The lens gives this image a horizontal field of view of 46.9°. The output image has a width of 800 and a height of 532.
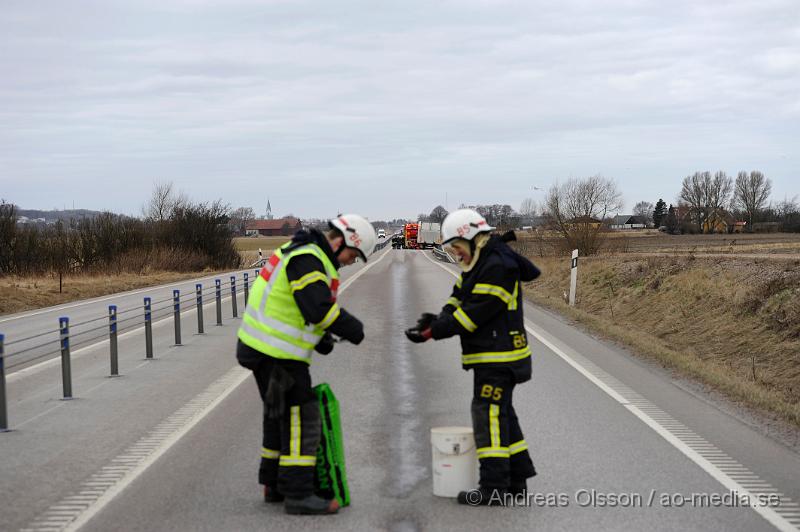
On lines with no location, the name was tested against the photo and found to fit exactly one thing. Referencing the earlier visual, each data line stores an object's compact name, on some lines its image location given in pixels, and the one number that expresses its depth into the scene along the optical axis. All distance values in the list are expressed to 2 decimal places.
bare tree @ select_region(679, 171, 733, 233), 133.34
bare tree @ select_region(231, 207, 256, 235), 173.93
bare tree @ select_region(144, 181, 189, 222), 60.07
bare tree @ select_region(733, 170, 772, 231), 132.75
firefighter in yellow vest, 5.79
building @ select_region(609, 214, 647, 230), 186.88
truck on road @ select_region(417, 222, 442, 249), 92.12
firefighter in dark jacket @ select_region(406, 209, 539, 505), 6.05
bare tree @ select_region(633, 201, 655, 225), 187.38
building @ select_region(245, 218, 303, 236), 193.48
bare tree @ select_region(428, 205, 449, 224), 169.57
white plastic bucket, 6.19
